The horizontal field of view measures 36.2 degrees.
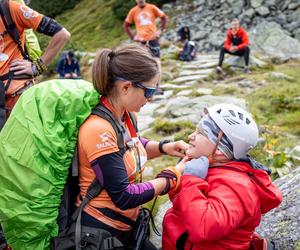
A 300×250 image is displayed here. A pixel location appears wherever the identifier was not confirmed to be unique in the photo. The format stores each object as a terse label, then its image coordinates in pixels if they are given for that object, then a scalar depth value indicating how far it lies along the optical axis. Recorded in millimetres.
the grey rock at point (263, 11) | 29266
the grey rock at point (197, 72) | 17312
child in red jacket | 3143
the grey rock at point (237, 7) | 30859
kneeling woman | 3141
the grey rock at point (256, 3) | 29953
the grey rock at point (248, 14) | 29616
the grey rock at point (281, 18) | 28297
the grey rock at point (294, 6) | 28750
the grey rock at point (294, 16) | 27984
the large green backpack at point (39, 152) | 3176
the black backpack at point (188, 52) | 20891
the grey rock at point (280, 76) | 14634
